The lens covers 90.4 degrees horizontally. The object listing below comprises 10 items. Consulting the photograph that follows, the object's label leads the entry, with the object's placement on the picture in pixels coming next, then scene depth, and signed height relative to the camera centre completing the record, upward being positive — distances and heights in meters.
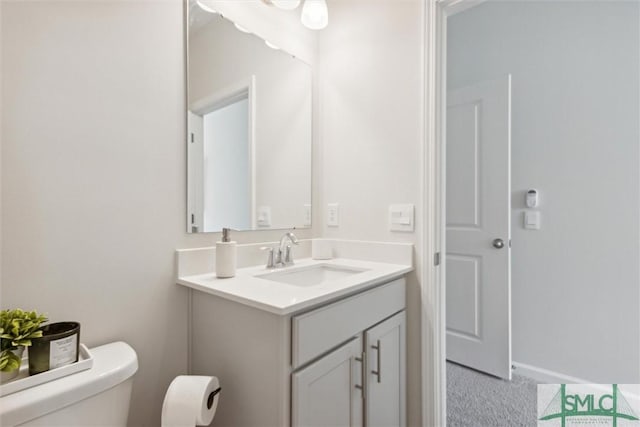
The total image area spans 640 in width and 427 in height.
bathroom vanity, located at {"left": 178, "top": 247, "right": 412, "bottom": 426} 0.86 -0.43
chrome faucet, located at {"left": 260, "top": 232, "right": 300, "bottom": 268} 1.36 -0.18
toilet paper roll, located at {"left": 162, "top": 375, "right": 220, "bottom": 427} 0.87 -0.53
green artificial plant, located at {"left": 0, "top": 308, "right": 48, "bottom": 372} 0.68 -0.27
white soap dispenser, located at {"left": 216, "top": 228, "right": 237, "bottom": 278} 1.15 -0.17
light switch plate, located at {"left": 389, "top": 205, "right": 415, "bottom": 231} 1.38 -0.02
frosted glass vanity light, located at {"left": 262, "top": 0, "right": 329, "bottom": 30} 1.45 +0.91
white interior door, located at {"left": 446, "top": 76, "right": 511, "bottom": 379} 1.95 -0.10
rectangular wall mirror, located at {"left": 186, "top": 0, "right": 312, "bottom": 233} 1.21 +0.36
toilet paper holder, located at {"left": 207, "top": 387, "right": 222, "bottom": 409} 0.93 -0.55
